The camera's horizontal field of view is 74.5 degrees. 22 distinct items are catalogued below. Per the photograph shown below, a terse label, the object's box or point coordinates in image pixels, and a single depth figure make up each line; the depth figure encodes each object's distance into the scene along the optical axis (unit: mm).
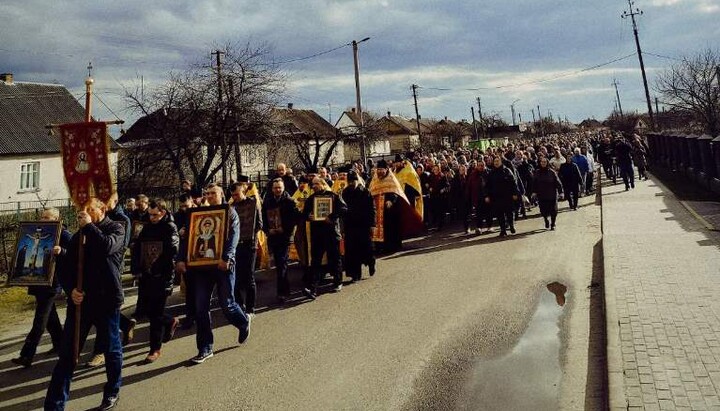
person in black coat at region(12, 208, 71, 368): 5691
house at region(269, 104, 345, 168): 21417
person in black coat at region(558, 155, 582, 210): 14031
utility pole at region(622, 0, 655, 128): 35156
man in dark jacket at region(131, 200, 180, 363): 5629
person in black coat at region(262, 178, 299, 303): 7414
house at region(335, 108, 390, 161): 44031
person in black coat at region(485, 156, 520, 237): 11352
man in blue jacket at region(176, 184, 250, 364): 5355
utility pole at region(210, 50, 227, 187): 18688
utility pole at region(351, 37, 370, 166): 23009
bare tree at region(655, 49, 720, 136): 32875
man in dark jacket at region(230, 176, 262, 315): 6578
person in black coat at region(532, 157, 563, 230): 11641
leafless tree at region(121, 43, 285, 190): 18344
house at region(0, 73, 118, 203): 31547
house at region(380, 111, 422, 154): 77938
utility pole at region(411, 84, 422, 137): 51612
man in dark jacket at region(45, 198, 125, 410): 4371
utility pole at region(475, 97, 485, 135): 71331
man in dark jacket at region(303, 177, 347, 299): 7711
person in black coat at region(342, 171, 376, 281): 8461
